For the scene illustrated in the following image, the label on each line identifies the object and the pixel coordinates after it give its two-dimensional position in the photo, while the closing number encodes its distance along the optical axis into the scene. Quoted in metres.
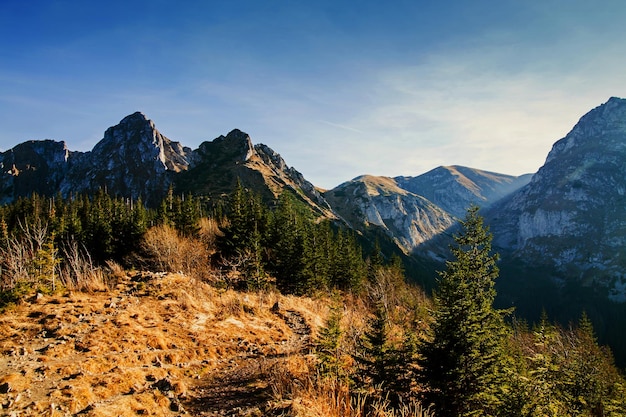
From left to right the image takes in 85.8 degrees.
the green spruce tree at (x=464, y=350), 11.27
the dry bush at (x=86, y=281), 16.17
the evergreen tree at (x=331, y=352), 9.55
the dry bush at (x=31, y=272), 13.61
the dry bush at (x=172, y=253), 34.38
